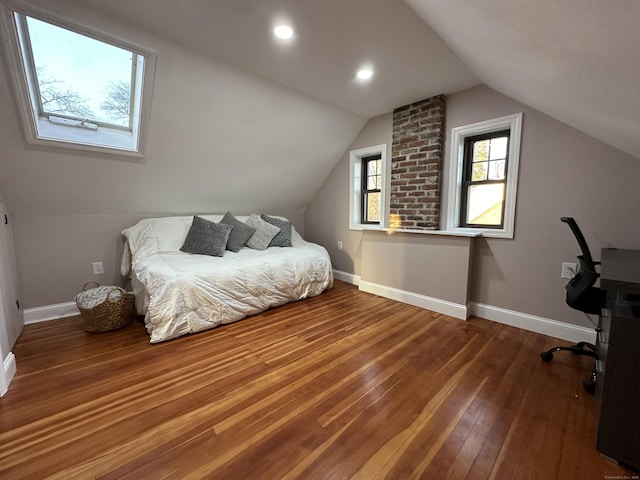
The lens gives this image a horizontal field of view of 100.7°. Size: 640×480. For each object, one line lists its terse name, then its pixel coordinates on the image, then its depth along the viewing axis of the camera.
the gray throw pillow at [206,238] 3.03
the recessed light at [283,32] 1.82
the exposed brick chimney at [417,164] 2.94
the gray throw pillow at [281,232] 3.67
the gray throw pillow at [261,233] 3.51
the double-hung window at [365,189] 3.78
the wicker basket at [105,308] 2.30
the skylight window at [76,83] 1.79
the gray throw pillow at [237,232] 3.33
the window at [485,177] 2.50
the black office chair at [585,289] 1.68
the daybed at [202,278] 2.23
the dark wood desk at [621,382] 1.10
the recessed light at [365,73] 2.37
